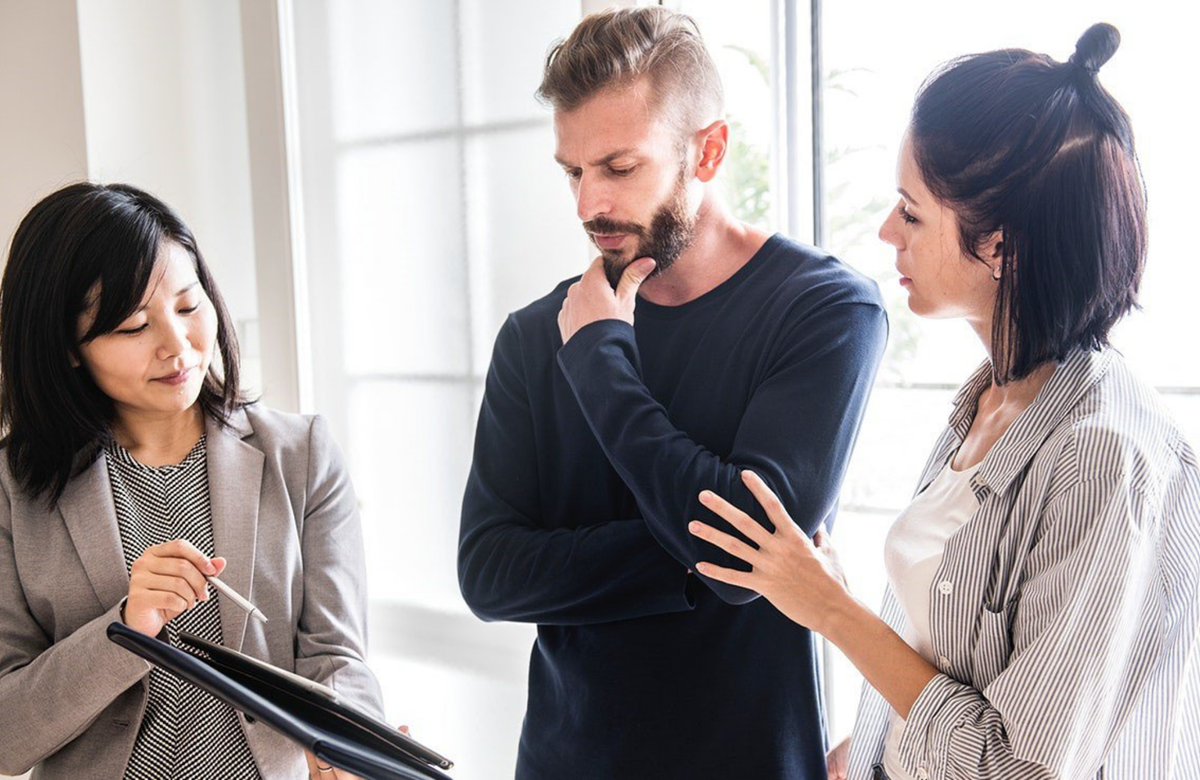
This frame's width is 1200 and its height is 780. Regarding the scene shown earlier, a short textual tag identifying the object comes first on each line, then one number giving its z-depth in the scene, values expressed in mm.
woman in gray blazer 1402
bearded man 1196
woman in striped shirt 926
